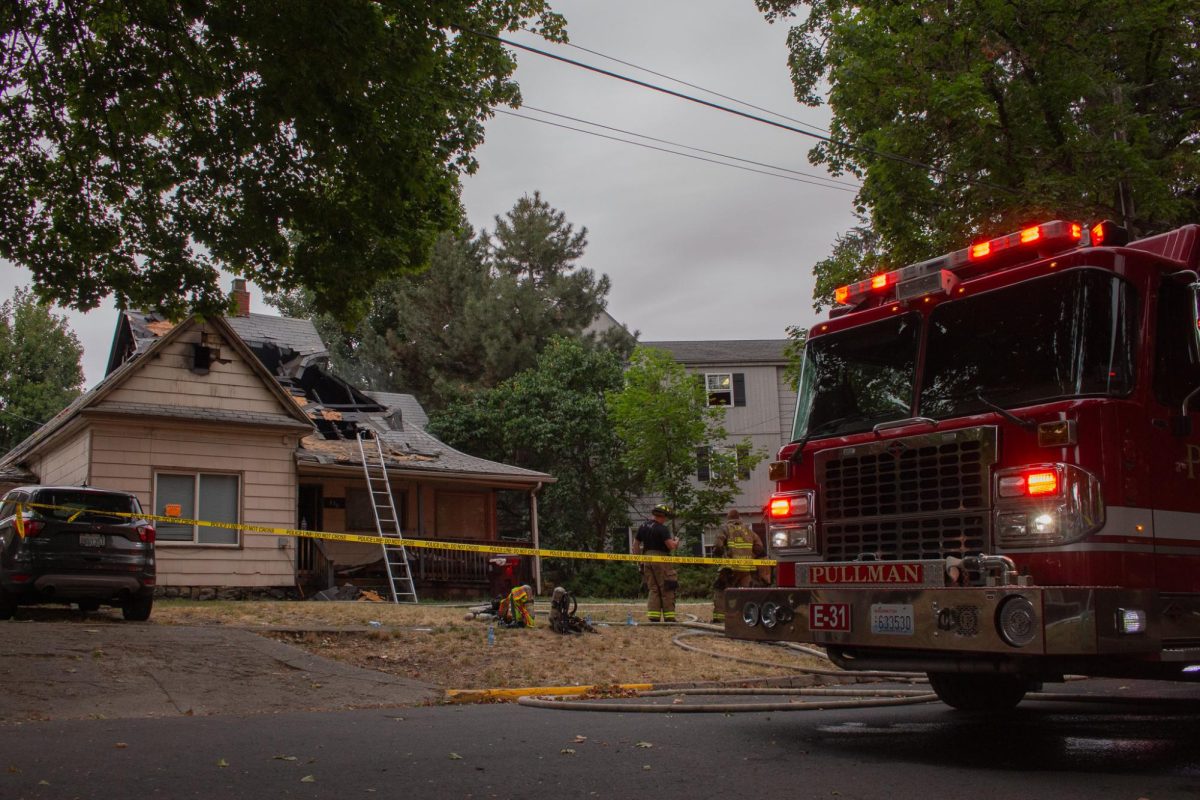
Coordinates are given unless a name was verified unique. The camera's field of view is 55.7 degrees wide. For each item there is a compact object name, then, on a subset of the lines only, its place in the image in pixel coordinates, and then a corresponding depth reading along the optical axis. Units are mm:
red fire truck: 5906
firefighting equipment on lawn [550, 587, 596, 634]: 13508
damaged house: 20391
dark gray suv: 12992
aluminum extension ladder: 22484
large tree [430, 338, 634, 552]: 35781
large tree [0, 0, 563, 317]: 9055
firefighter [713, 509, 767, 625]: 16406
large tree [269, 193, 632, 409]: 43062
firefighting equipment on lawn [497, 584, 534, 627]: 13797
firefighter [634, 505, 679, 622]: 16253
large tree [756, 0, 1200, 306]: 14812
